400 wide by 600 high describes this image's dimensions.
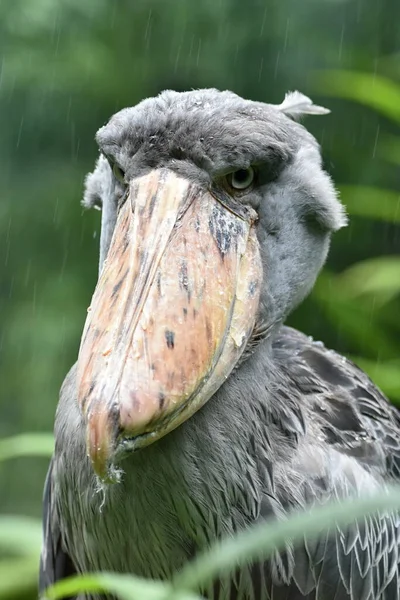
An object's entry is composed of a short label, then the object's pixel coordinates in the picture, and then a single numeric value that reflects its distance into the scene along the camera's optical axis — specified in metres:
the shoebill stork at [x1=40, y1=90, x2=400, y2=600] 4.64
